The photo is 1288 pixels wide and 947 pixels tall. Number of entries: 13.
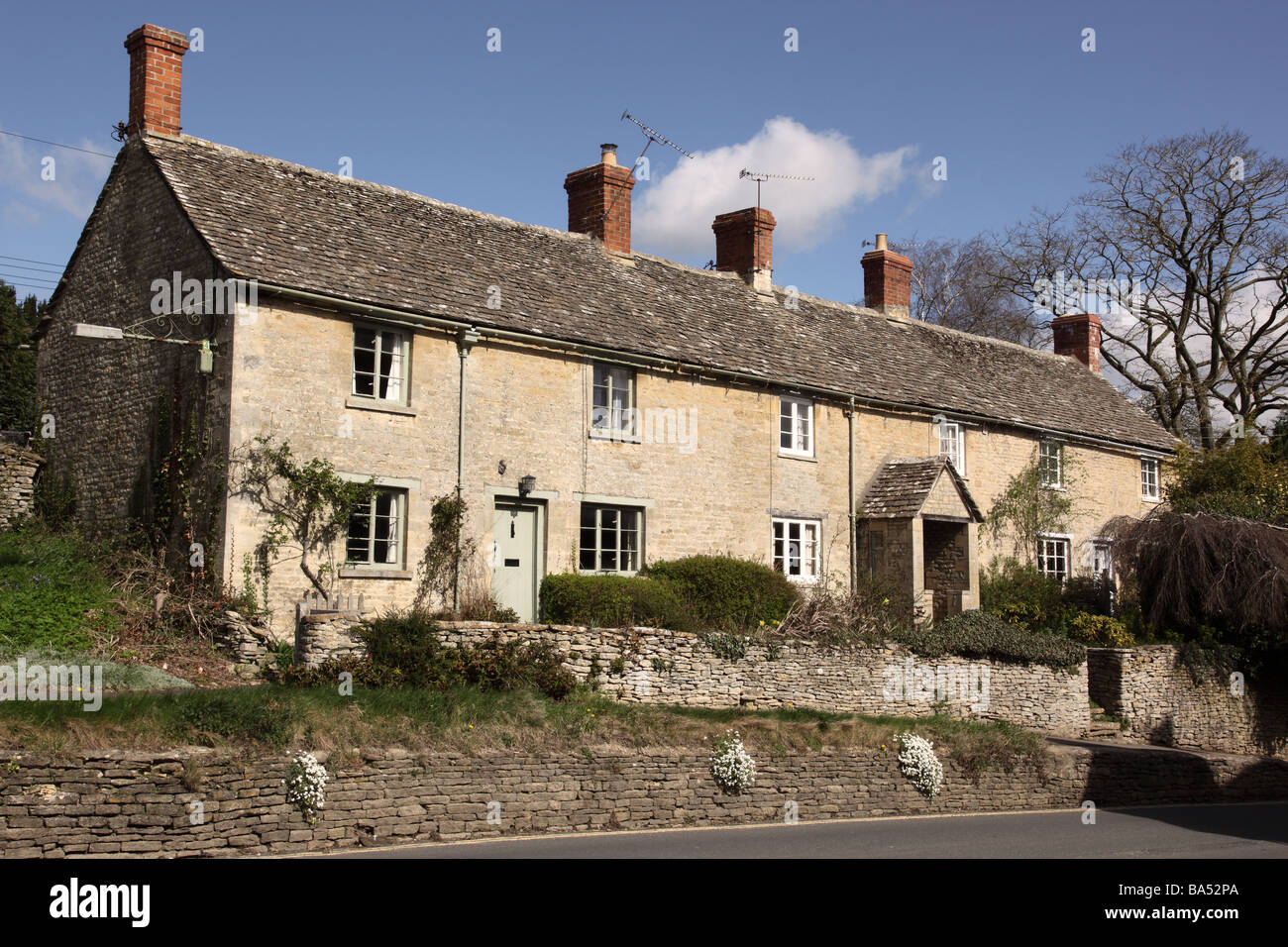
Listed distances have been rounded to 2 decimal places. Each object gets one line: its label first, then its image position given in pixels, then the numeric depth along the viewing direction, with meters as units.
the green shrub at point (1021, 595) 27.05
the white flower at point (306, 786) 12.40
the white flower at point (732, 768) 15.55
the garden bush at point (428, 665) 15.70
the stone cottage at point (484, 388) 18.61
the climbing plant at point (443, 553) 19.48
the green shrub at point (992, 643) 22.16
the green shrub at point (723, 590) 21.62
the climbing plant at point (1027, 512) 29.14
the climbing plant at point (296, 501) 17.92
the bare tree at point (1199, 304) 40.50
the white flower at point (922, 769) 17.28
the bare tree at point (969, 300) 49.69
